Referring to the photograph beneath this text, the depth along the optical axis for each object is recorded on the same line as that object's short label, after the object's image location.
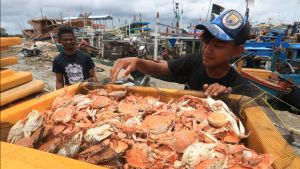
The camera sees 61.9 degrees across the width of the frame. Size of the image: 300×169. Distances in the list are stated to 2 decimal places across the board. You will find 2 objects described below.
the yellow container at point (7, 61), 0.73
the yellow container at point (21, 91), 0.73
